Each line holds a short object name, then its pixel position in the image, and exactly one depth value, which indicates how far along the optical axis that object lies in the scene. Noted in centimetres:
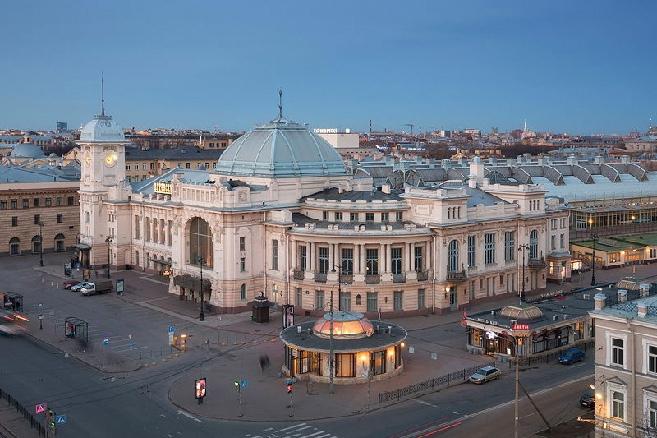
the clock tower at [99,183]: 10956
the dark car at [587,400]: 4944
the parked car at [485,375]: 5584
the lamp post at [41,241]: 11182
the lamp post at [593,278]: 9100
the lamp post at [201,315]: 7790
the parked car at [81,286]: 9038
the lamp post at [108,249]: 10838
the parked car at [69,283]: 9412
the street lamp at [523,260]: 8356
